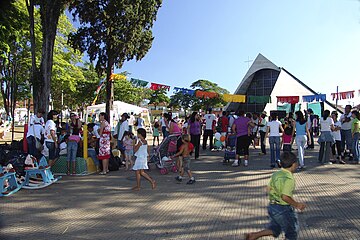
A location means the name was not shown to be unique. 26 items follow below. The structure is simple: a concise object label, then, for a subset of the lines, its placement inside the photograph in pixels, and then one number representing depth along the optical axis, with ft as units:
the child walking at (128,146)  33.50
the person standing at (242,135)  33.91
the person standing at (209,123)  45.93
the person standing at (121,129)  35.65
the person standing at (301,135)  31.40
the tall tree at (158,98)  256.73
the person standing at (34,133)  30.83
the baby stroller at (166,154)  31.91
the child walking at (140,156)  24.38
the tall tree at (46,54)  44.24
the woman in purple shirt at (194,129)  39.29
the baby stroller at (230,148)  35.78
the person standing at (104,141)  30.86
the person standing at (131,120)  72.21
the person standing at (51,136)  29.22
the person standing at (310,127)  50.34
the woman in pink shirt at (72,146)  30.37
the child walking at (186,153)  26.35
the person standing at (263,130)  44.29
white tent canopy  83.20
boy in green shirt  11.93
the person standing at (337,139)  36.35
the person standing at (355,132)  35.00
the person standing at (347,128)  36.37
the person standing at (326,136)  34.32
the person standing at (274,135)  32.32
